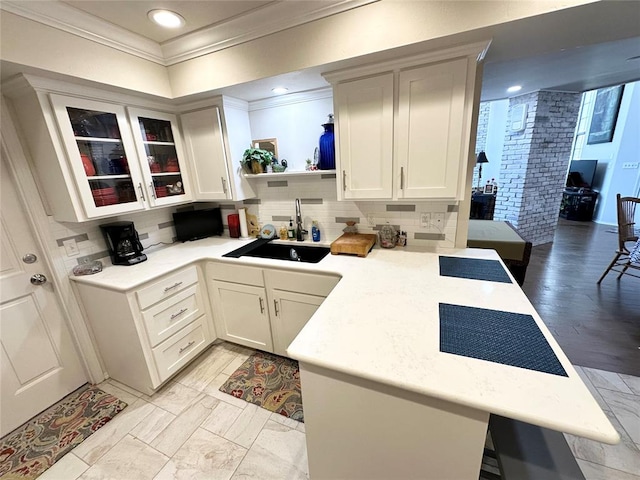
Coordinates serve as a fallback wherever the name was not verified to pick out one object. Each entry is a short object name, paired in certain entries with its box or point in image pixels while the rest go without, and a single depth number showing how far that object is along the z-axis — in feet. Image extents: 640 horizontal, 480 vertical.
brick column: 13.70
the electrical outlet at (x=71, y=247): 6.20
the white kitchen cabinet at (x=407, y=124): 4.88
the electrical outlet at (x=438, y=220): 6.48
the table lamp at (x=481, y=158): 17.19
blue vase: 6.45
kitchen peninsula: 2.58
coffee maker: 6.67
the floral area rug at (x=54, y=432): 5.06
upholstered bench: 8.93
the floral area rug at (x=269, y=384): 6.02
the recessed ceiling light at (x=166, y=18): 5.05
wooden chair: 9.94
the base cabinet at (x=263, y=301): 6.20
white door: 5.49
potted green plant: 7.55
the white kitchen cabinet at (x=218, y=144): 7.23
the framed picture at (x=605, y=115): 19.06
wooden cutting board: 6.31
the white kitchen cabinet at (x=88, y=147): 5.17
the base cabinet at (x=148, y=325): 5.82
